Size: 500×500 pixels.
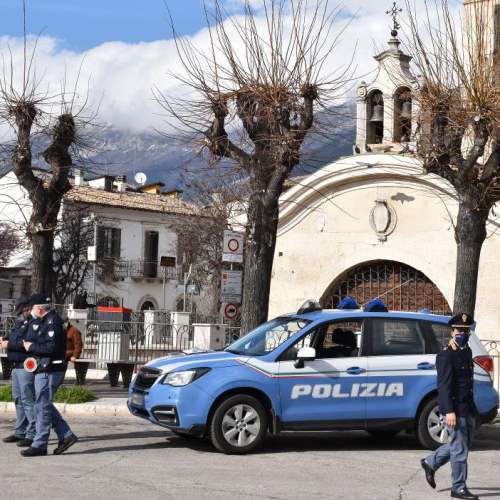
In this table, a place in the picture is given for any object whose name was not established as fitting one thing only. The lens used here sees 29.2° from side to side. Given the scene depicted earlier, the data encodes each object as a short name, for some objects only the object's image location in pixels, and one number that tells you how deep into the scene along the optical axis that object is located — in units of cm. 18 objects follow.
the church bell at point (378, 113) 2567
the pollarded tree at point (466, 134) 1617
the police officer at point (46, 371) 1051
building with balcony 5534
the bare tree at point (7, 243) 5472
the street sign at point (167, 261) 3869
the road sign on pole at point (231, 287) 1748
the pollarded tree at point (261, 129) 1675
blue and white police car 1113
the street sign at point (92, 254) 4043
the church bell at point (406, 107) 2450
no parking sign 1852
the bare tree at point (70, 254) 5112
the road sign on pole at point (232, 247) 1738
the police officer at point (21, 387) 1091
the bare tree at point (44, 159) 1825
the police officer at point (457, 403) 869
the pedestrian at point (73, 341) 1627
